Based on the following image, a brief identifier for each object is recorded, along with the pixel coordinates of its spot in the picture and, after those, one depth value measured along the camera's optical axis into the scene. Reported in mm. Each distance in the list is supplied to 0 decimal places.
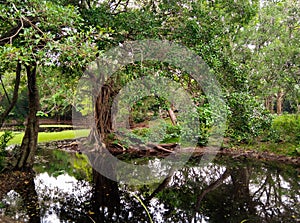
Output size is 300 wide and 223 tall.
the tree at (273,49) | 9500
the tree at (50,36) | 2982
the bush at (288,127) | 8533
